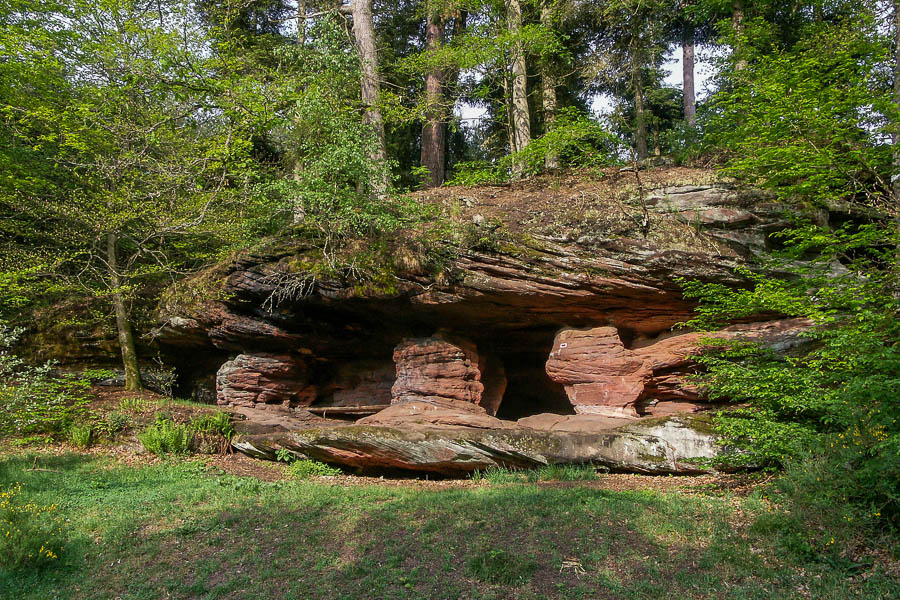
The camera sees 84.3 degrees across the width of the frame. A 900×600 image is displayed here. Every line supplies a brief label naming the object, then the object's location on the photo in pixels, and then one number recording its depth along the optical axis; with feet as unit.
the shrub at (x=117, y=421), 36.96
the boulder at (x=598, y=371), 33.06
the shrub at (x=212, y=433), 35.99
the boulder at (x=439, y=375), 37.86
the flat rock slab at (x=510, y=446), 28.22
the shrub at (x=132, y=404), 39.22
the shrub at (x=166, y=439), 34.71
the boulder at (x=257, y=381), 44.34
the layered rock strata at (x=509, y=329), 30.48
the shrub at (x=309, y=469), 32.30
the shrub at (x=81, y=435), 35.53
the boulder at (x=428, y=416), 34.32
